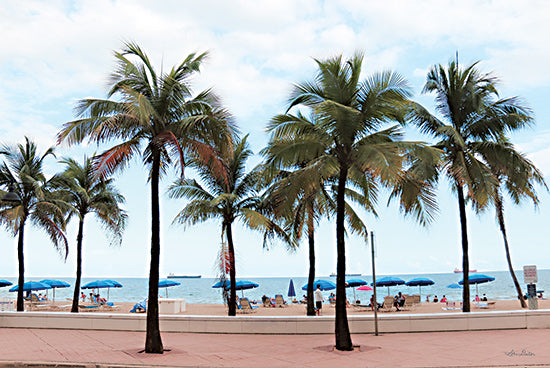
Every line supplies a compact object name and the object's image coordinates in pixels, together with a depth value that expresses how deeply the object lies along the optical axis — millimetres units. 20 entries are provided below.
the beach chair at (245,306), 27494
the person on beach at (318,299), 23156
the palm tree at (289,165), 12625
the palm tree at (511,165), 17484
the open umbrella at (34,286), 38219
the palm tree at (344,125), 11750
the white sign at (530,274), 15270
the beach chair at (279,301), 33469
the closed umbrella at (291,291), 36206
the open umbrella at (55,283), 39406
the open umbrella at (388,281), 36791
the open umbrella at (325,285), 35281
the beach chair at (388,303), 25188
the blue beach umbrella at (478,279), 35219
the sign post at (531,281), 15345
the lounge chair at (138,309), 28031
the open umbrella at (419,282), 40984
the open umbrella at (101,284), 37688
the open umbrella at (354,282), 38131
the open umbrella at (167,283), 38500
